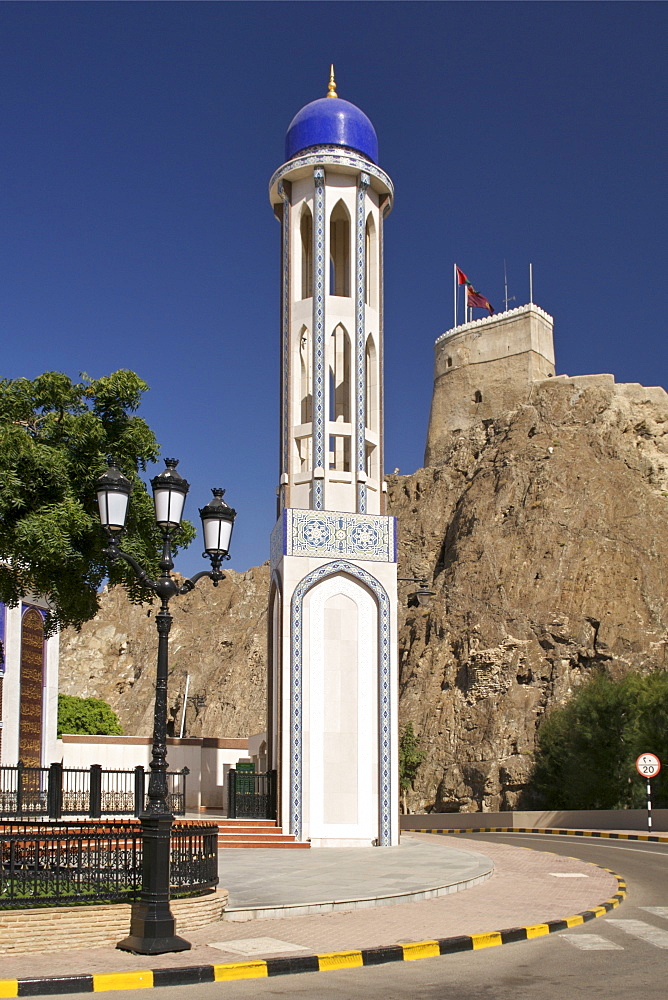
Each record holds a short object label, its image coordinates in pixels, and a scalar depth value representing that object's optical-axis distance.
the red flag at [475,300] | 77.62
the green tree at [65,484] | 14.20
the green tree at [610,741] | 38.91
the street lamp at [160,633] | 8.80
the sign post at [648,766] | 25.78
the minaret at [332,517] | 19.97
